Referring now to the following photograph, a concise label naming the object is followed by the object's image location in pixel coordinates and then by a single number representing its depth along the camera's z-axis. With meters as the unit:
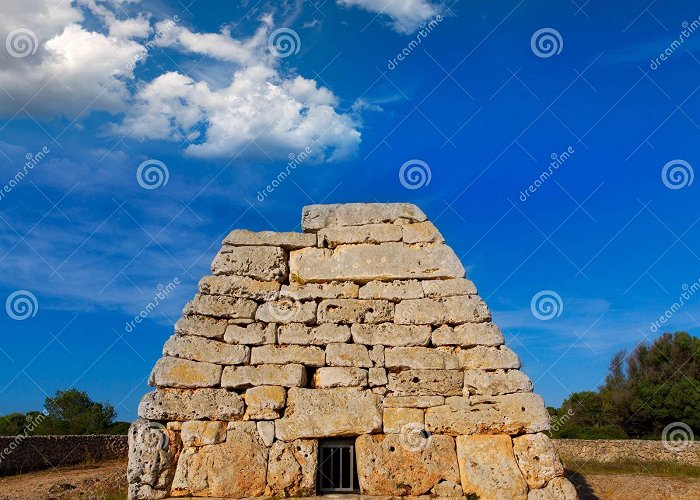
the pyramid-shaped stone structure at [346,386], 5.68
